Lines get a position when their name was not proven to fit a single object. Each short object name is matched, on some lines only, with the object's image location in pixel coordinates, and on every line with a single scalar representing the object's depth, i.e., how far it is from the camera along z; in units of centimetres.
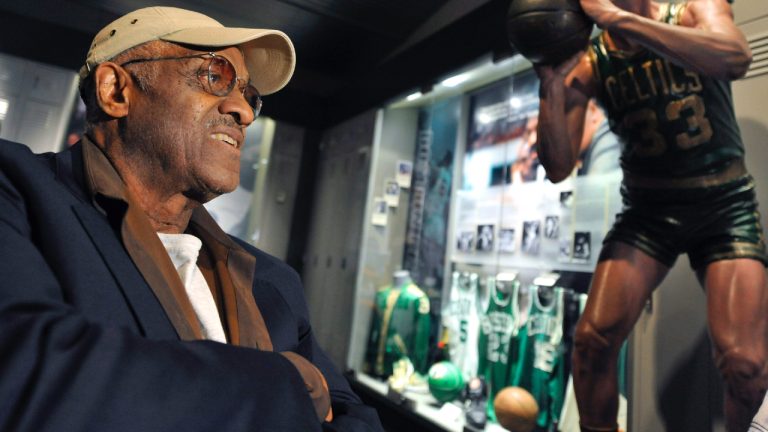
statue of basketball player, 156
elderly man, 57
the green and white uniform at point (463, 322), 380
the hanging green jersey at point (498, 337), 335
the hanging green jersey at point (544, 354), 301
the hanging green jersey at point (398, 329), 409
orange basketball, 273
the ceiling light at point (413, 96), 440
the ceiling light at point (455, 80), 394
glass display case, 303
